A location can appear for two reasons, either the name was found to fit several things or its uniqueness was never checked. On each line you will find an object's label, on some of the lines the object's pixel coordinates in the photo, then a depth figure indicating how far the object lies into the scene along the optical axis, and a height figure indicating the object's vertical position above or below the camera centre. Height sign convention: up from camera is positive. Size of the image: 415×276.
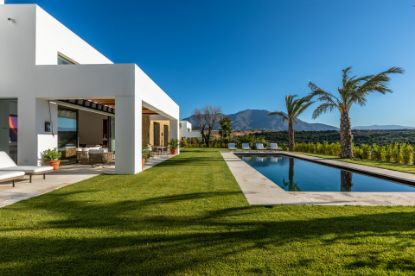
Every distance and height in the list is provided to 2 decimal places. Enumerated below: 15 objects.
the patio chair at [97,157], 11.33 -0.73
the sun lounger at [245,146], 28.17 -0.73
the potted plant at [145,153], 13.13 -0.70
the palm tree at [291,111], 25.22 +2.87
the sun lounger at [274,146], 27.48 -0.74
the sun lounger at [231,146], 28.58 -0.72
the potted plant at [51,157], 9.87 -0.63
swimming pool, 7.77 -1.54
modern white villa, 9.45 +2.01
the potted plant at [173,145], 19.96 -0.39
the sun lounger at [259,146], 27.21 -0.72
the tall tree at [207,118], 36.15 +3.25
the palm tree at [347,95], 15.83 +2.99
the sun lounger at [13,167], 7.50 -0.81
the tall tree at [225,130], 34.50 +1.36
